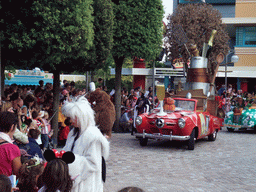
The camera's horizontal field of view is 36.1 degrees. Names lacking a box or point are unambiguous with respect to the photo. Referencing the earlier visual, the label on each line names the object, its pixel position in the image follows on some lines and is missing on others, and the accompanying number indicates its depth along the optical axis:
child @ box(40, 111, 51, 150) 9.00
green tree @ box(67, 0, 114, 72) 11.60
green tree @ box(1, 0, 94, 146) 8.67
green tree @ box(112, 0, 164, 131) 14.48
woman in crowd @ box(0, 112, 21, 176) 3.79
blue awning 27.19
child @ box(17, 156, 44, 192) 3.95
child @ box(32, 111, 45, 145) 8.54
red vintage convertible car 10.91
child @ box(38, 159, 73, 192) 2.88
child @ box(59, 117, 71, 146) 11.11
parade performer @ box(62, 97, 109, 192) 3.54
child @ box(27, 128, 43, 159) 5.55
